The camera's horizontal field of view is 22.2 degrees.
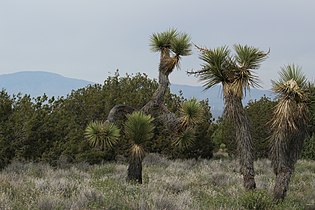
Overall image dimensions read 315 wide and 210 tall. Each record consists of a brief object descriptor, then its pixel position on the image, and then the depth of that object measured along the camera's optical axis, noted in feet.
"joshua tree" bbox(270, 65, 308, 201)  56.35
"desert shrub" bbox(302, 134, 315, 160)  137.63
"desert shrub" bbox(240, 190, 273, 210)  53.08
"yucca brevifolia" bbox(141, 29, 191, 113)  74.63
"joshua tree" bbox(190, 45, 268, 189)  60.07
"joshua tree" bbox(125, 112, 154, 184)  67.79
